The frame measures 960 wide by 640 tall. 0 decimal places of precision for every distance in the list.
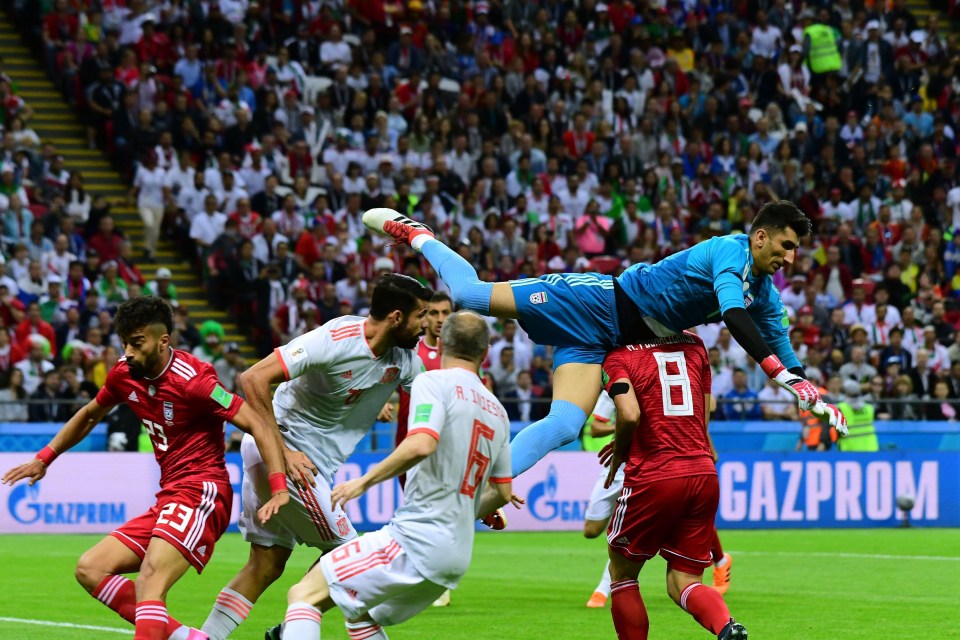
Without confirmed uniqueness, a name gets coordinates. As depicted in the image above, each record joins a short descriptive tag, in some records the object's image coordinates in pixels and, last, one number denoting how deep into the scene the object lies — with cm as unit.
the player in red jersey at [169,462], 1609
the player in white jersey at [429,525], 1430
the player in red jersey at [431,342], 2361
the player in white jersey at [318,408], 1700
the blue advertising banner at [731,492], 3978
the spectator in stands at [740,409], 4422
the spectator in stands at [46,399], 3969
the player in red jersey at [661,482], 1681
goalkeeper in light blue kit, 1711
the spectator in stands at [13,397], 3966
